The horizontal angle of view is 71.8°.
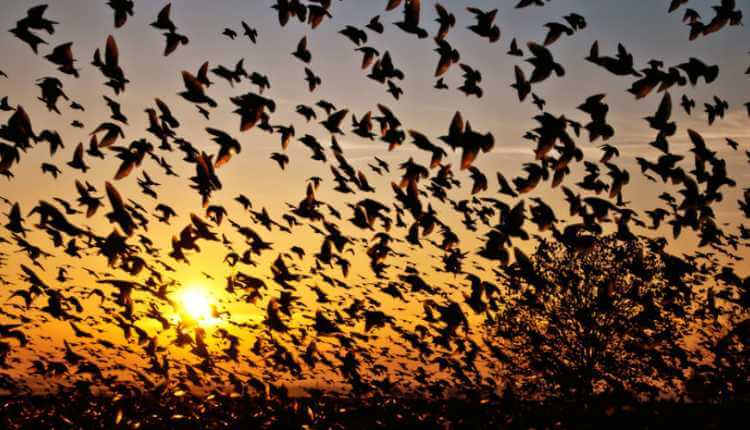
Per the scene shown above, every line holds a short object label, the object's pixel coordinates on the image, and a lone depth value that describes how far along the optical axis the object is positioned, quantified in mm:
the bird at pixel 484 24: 7344
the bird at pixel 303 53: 8867
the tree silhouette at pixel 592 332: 22484
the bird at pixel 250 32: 9773
